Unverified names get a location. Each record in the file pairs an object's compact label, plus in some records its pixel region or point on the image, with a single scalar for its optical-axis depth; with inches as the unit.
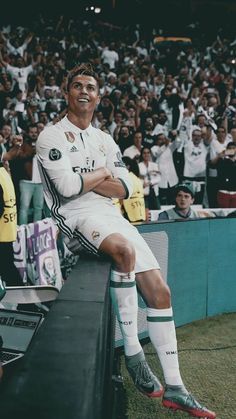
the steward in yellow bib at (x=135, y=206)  245.4
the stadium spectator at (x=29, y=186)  344.2
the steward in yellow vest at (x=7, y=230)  190.9
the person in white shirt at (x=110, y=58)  629.3
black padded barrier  48.0
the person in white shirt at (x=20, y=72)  487.2
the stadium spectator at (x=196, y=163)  437.1
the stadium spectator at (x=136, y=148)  390.0
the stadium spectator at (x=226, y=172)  385.6
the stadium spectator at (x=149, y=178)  359.3
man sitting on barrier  113.0
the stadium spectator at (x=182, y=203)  239.3
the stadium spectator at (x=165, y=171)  415.8
